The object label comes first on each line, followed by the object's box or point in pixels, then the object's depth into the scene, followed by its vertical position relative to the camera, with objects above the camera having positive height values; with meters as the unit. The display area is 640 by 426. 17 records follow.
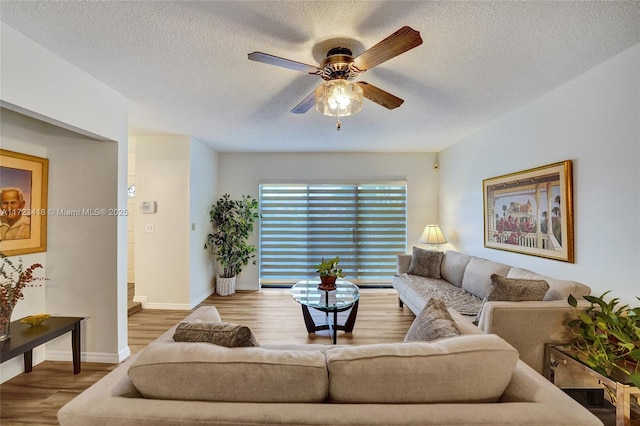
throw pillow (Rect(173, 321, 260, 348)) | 1.23 -0.51
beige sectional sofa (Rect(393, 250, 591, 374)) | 1.92 -0.69
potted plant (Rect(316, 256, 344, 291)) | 3.15 -0.62
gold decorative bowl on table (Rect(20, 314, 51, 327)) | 2.30 -0.81
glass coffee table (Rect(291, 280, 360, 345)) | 2.75 -0.82
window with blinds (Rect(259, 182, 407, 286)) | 5.17 -0.22
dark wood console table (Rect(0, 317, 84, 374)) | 1.95 -0.86
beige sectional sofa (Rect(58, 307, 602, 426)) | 0.92 -0.61
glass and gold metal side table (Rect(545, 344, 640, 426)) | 1.44 -0.90
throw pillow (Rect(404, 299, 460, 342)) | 1.36 -0.53
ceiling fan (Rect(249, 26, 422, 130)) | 1.60 +0.91
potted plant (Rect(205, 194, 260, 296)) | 4.74 -0.31
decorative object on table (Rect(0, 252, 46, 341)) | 2.06 -0.50
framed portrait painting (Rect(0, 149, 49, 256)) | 2.28 +0.14
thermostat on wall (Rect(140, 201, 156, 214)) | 4.07 +0.18
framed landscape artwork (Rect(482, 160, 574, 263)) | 2.43 +0.06
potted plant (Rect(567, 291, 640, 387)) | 1.58 -0.70
